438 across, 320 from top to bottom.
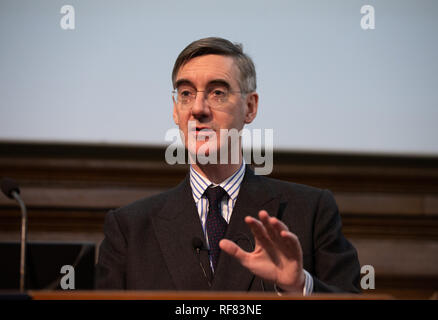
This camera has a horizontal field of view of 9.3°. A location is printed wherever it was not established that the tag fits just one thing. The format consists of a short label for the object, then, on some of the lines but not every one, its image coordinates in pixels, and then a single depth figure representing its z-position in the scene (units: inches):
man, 189.9
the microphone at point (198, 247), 187.5
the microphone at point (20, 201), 191.0
